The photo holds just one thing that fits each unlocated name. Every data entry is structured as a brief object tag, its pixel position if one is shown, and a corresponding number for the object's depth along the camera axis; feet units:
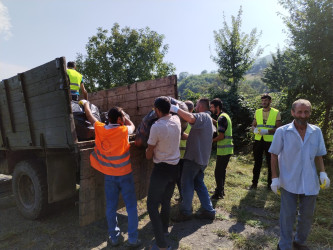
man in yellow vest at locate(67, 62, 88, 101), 14.30
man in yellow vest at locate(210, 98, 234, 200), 13.26
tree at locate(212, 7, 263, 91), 41.39
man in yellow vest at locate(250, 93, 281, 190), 14.60
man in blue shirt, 7.82
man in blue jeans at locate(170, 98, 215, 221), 10.50
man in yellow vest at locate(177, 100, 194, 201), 11.68
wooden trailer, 9.24
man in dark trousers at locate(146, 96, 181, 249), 8.28
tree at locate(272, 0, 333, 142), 19.45
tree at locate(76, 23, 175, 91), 58.59
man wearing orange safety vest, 8.78
